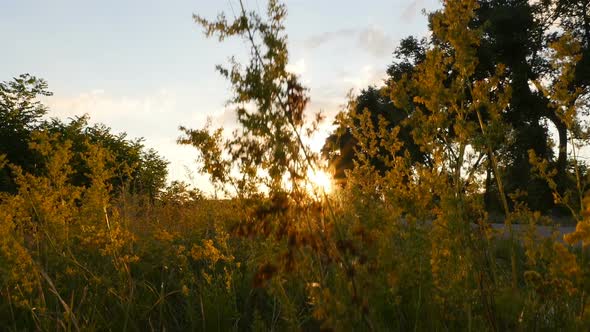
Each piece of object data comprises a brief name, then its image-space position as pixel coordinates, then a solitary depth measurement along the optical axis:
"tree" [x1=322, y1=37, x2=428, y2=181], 24.48
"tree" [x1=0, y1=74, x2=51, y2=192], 15.68
